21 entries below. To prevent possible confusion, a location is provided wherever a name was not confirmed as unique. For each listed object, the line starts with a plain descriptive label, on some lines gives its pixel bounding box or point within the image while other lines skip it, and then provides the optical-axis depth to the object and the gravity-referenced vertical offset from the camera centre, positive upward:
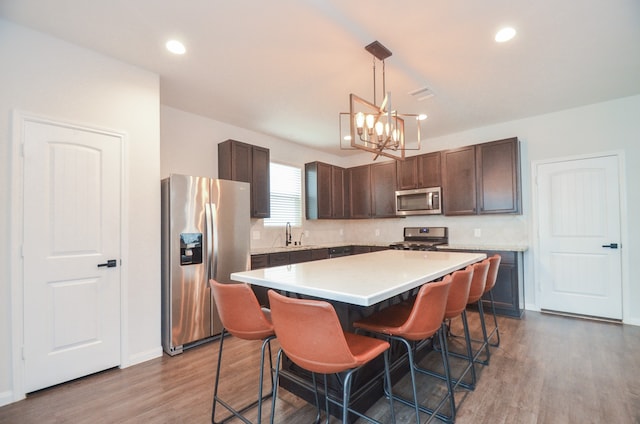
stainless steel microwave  4.75 +0.21
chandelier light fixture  2.27 +0.73
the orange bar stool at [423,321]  1.58 -0.63
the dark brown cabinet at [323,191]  5.39 +0.45
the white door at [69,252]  2.25 -0.26
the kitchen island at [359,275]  1.48 -0.39
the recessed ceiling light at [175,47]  2.44 +1.43
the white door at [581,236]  3.70 -0.32
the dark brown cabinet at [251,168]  4.00 +0.67
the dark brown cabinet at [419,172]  4.80 +0.71
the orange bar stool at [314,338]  1.27 -0.54
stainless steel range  4.72 -0.41
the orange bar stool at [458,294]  1.95 -0.53
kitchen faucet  5.06 -0.31
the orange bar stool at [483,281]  2.37 -0.58
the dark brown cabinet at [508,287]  3.89 -0.97
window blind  5.00 +0.37
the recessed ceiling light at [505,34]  2.31 +1.41
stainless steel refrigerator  2.98 -0.37
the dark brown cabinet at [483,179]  4.12 +0.50
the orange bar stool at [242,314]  1.70 -0.56
